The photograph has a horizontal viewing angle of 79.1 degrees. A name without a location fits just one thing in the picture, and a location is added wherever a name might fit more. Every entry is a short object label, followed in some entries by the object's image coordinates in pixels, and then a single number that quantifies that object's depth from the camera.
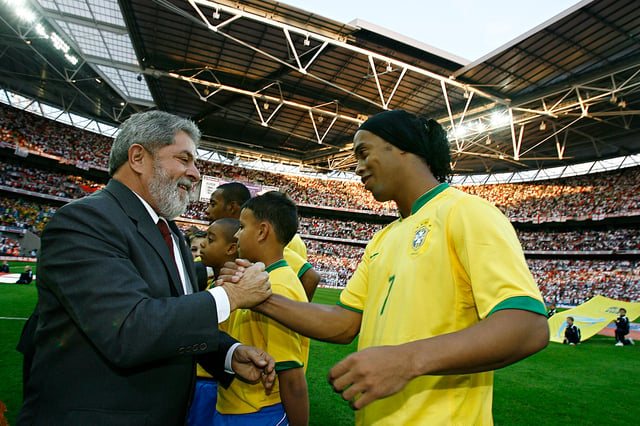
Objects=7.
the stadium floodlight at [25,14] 19.80
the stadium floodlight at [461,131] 22.26
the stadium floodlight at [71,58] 23.33
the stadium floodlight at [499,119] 20.03
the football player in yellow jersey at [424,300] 1.13
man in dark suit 1.46
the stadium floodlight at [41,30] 21.17
